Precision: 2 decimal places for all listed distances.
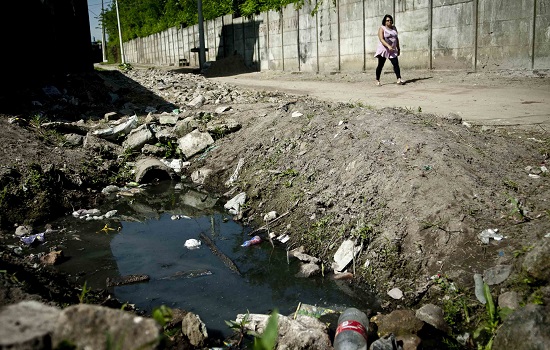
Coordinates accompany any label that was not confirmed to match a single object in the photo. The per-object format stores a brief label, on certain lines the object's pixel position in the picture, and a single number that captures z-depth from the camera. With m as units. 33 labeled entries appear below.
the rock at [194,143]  6.27
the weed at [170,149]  6.36
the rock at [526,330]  1.83
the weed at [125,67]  17.44
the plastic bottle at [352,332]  2.31
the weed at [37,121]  6.35
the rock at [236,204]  4.62
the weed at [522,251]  2.57
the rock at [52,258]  3.59
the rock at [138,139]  6.36
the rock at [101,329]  1.01
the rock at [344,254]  3.26
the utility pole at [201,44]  19.50
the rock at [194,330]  2.41
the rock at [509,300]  2.35
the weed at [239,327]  2.53
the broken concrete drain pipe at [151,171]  5.67
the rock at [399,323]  2.47
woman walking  9.34
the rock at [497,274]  2.53
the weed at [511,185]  3.30
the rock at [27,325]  0.89
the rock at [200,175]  5.64
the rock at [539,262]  2.26
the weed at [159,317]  1.08
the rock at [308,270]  3.25
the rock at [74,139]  6.14
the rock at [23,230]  4.23
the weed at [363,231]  3.29
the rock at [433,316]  2.51
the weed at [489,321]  2.32
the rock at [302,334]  2.34
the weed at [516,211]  2.96
